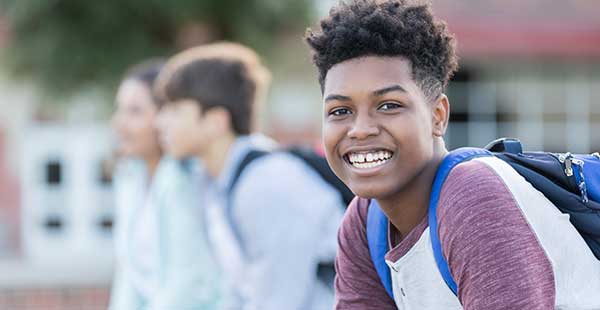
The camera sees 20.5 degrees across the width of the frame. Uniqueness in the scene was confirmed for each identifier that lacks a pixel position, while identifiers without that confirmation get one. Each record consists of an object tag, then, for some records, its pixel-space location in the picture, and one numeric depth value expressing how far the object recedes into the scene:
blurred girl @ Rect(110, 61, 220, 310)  6.75
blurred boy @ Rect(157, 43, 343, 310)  6.07
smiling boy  3.37
